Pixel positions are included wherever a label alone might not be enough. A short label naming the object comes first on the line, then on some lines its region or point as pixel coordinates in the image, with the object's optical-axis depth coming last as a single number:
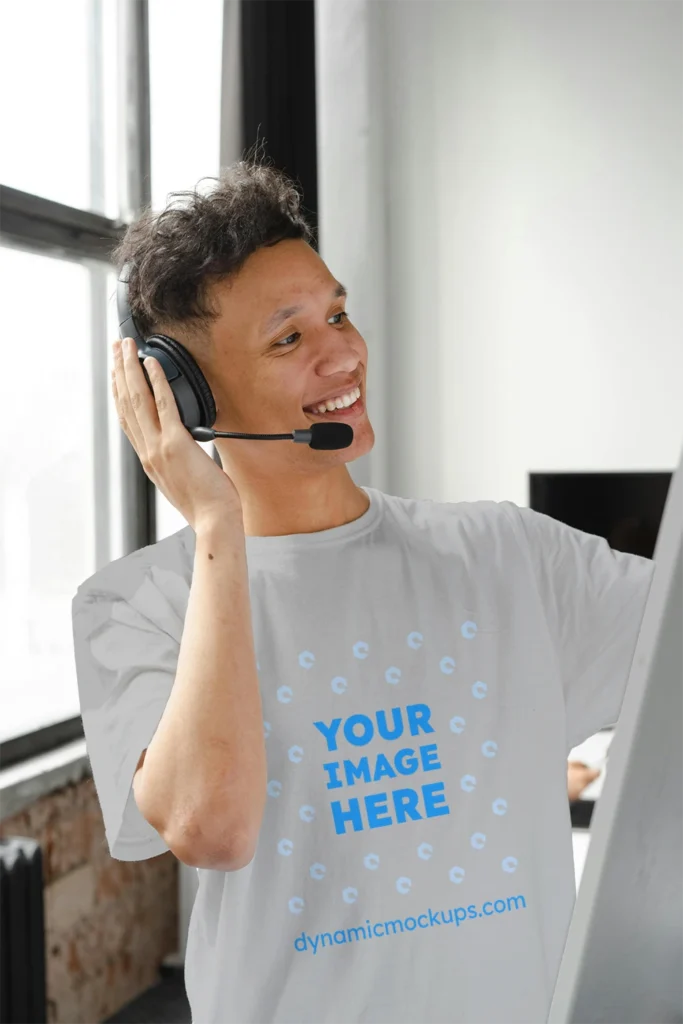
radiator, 1.97
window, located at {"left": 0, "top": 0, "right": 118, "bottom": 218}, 2.39
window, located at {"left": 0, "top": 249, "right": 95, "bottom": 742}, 2.39
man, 0.96
